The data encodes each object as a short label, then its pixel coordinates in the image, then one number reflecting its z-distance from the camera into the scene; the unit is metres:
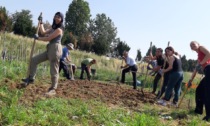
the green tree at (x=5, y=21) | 33.45
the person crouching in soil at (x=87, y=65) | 14.78
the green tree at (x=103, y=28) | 75.07
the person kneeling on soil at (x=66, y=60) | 12.14
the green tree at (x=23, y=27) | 36.91
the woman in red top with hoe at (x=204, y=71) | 7.12
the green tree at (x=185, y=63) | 55.52
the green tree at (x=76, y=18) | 64.38
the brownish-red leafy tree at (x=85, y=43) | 49.59
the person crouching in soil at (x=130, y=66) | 12.70
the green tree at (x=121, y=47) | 55.32
